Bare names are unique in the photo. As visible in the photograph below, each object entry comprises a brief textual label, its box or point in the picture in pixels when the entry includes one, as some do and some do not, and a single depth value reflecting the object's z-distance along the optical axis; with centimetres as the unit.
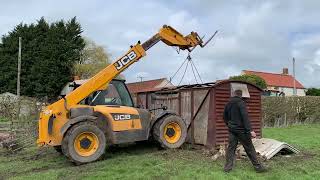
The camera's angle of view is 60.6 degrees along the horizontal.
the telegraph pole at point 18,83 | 2576
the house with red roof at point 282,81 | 4655
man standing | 590
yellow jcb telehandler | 691
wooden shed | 767
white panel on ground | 673
